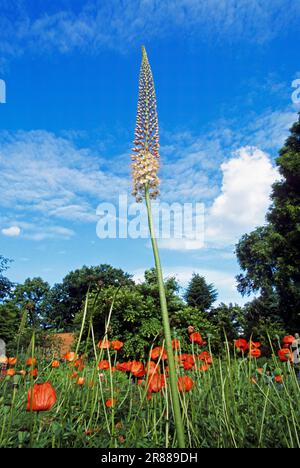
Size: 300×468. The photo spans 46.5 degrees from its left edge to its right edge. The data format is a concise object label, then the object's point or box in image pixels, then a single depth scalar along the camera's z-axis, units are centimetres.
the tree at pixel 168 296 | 1737
